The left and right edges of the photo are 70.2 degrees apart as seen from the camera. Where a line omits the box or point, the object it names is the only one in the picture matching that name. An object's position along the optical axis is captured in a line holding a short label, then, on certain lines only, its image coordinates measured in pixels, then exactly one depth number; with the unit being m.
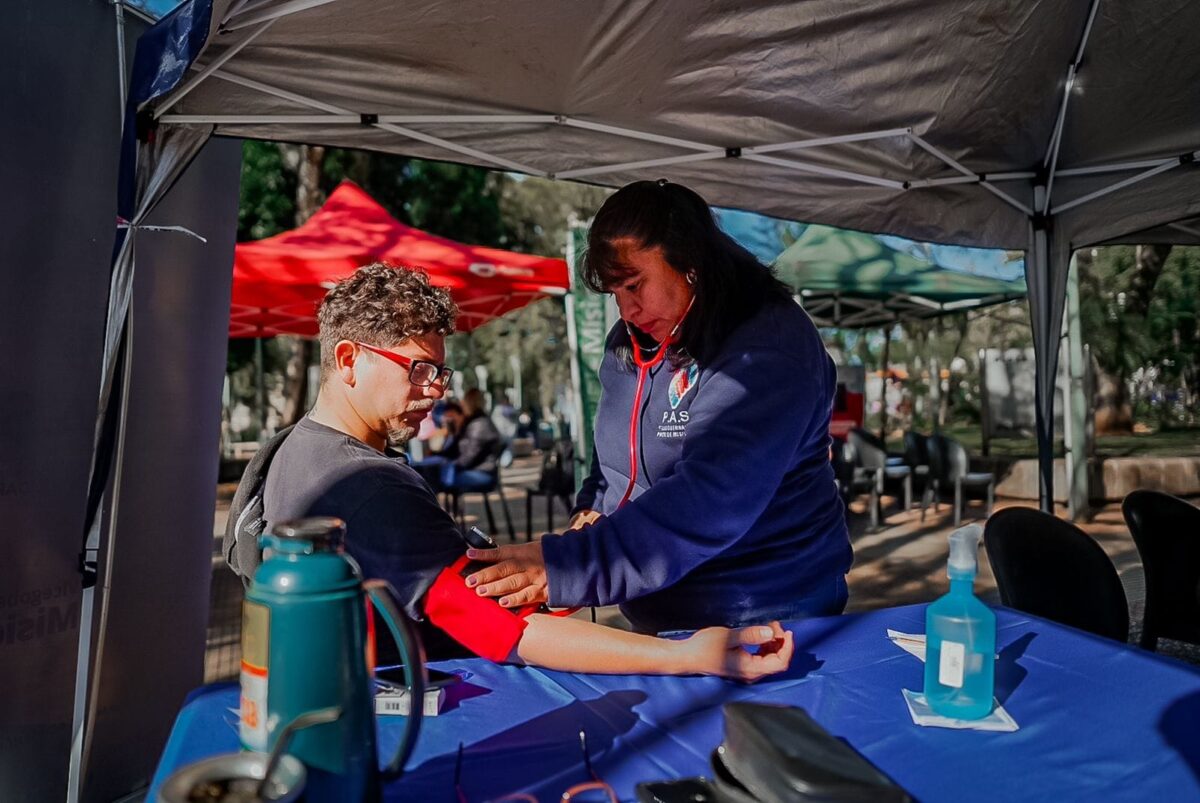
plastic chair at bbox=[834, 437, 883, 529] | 8.97
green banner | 6.96
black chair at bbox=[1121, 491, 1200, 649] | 3.45
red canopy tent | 7.04
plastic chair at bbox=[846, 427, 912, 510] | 9.55
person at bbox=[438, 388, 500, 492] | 8.33
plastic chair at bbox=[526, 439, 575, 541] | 8.16
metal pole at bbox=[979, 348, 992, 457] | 11.47
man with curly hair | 1.60
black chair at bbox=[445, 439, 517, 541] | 8.41
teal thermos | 0.87
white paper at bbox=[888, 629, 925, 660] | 1.78
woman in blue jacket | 1.82
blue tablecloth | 1.18
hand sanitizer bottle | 1.41
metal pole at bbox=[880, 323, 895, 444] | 12.50
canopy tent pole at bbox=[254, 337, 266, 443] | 14.17
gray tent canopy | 2.79
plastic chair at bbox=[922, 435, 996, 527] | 8.99
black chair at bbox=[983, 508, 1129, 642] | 2.74
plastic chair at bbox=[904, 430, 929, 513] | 9.88
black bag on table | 0.95
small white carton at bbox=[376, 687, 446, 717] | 1.41
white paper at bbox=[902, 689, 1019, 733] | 1.36
